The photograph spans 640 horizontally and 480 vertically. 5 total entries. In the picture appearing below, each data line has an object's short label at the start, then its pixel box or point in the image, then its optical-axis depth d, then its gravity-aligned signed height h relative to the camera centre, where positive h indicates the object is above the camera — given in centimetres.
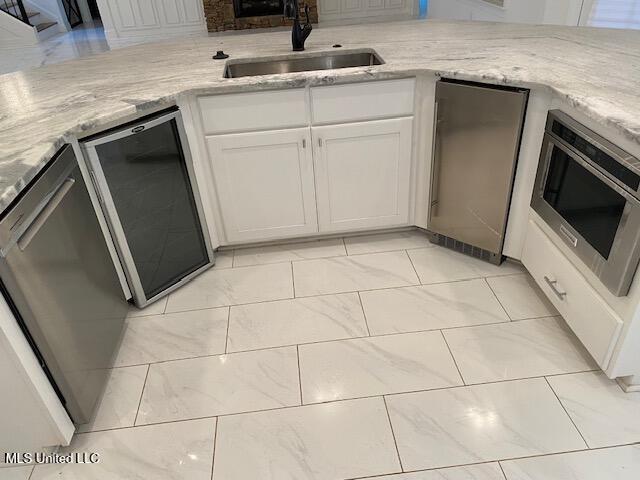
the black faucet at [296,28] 239 -26
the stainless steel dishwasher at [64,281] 129 -81
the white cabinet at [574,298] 157 -112
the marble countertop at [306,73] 156 -40
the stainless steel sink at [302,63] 247 -43
